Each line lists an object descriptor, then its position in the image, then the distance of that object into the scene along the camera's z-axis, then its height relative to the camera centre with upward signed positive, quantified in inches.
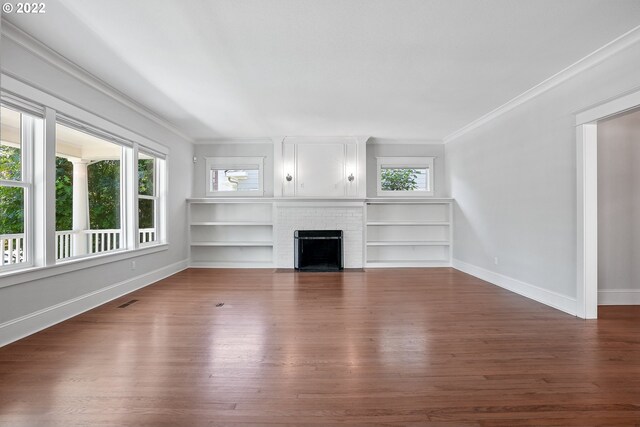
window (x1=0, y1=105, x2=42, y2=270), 104.1 +13.3
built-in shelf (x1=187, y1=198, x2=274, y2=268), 245.9 -17.7
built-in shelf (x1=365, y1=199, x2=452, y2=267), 248.1 -17.6
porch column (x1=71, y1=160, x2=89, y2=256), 170.1 +5.8
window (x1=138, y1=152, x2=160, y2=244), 185.0 +11.3
